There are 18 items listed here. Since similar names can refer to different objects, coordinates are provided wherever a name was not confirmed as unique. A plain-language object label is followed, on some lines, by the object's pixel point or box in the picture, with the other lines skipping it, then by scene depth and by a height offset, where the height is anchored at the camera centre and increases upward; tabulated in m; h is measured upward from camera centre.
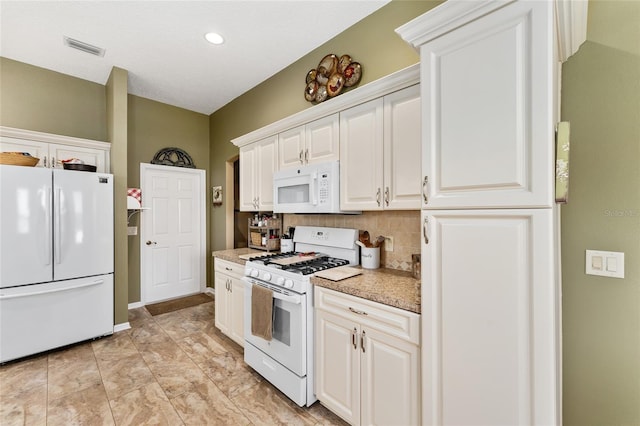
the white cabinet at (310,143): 2.30 +0.61
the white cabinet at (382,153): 1.83 +0.42
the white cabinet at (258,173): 2.95 +0.44
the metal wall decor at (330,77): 2.53 +1.29
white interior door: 4.16 -0.32
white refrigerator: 2.56 -0.45
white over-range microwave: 2.26 +0.20
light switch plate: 1.32 -0.25
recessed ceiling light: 2.64 +1.66
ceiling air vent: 2.77 +1.69
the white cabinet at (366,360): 1.45 -0.85
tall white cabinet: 1.05 +0.00
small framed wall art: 4.53 +0.28
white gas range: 1.94 -0.69
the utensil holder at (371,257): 2.20 -0.35
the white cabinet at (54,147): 2.96 +0.74
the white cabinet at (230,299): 2.73 -0.89
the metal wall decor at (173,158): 4.23 +0.85
